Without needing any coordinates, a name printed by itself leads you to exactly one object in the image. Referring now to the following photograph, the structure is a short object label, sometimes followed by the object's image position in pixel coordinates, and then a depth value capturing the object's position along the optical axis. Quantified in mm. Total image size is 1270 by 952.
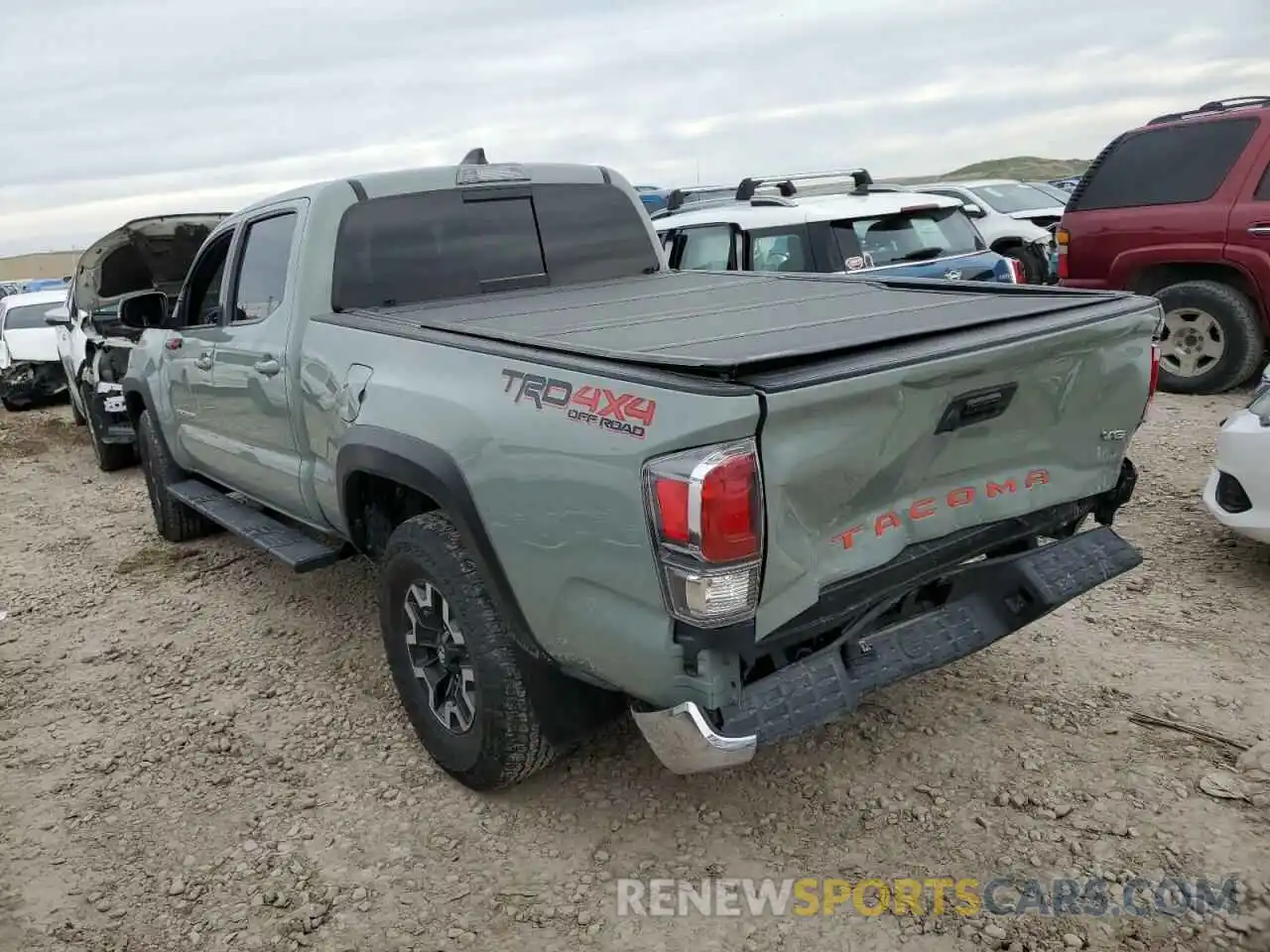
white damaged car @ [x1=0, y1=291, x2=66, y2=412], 12477
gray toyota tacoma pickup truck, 2334
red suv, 7047
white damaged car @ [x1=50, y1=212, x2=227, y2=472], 8086
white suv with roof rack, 7621
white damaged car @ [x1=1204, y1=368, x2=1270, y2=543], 4102
